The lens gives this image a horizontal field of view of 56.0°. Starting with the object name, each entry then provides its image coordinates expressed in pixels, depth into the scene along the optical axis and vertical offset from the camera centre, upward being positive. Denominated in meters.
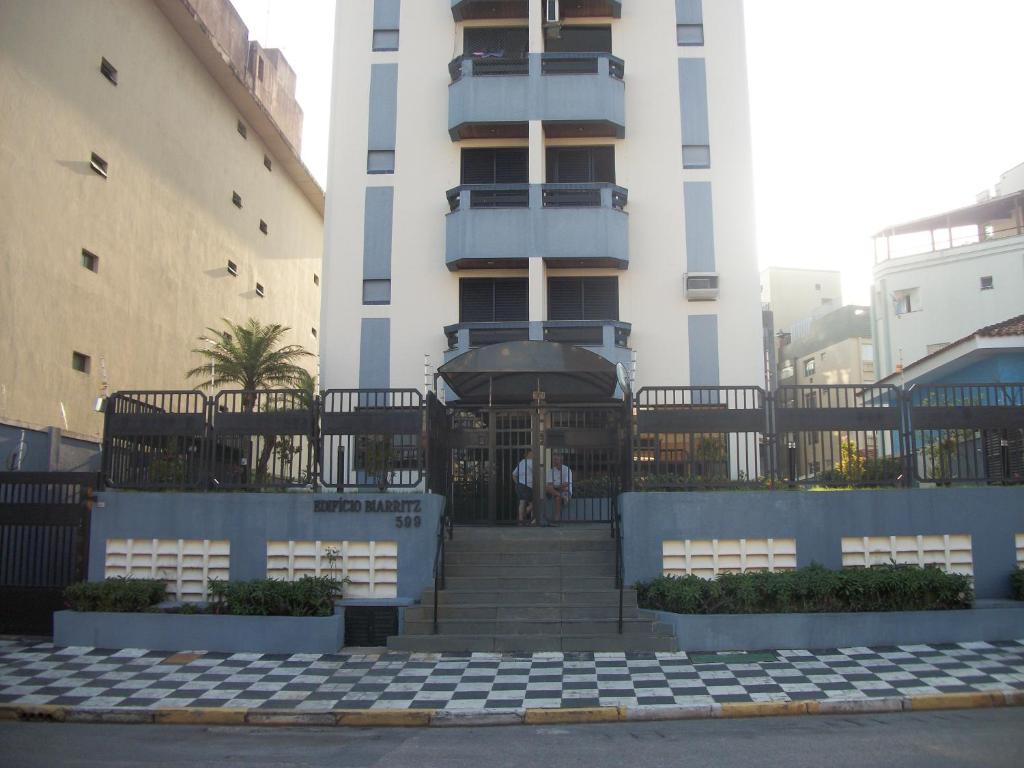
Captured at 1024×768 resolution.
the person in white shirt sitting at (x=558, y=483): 15.70 +0.58
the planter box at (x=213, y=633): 12.32 -1.45
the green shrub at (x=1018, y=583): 13.27 -0.90
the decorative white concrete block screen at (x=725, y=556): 13.50 -0.52
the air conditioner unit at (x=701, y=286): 22.05 +5.29
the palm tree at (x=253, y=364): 26.48 +4.24
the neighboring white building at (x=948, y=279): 35.09 +8.94
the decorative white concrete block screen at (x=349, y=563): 13.43 -0.61
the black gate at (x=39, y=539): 13.66 -0.27
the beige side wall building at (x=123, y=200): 20.11 +8.14
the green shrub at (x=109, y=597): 12.86 -1.02
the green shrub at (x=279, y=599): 12.54 -1.03
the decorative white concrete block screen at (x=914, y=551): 13.56 -0.47
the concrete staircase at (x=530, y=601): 12.20 -1.10
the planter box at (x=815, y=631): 12.13 -1.41
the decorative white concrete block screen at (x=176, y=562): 13.66 -0.60
